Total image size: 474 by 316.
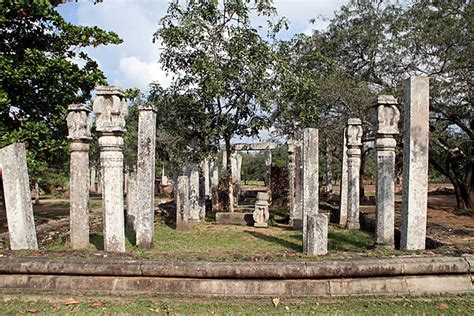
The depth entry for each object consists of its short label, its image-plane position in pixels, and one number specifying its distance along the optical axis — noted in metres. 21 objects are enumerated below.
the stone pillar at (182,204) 10.61
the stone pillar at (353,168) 10.04
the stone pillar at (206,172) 15.60
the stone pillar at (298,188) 10.98
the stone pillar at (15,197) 6.17
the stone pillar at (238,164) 20.39
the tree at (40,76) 8.12
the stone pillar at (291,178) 11.66
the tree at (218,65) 11.02
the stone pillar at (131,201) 9.84
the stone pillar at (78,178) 6.95
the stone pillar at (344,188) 10.93
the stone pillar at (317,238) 6.05
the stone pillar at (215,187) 16.16
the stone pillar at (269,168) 18.24
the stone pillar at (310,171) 8.02
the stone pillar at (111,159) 6.49
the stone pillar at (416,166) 5.93
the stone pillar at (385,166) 6.54
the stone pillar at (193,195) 12.55
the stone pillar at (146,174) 7.38
